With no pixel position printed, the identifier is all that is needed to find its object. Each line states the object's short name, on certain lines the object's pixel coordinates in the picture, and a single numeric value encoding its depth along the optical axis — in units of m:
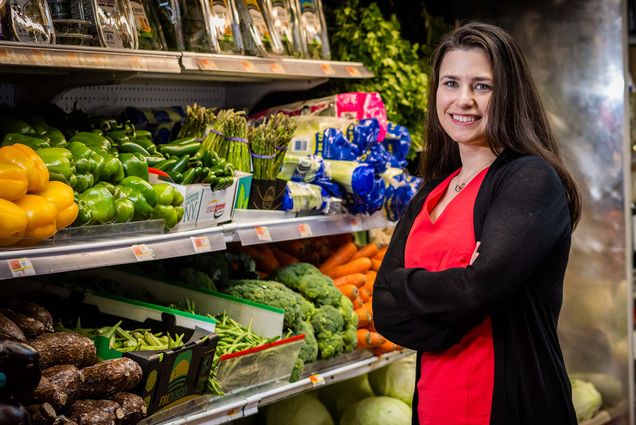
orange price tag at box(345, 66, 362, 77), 3.60
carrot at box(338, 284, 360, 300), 3.42
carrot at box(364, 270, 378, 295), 3.55
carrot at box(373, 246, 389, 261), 3.71
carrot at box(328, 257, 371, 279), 3.54
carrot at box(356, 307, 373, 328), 3.37
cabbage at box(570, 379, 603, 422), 4.40
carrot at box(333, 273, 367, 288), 3.47
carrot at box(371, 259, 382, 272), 3.67
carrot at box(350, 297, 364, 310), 3.42
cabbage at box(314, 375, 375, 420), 3.70
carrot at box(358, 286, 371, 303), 3.51
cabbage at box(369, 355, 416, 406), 3.64
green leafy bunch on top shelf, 3.85
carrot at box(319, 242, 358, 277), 3.57
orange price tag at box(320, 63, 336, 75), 3.44
